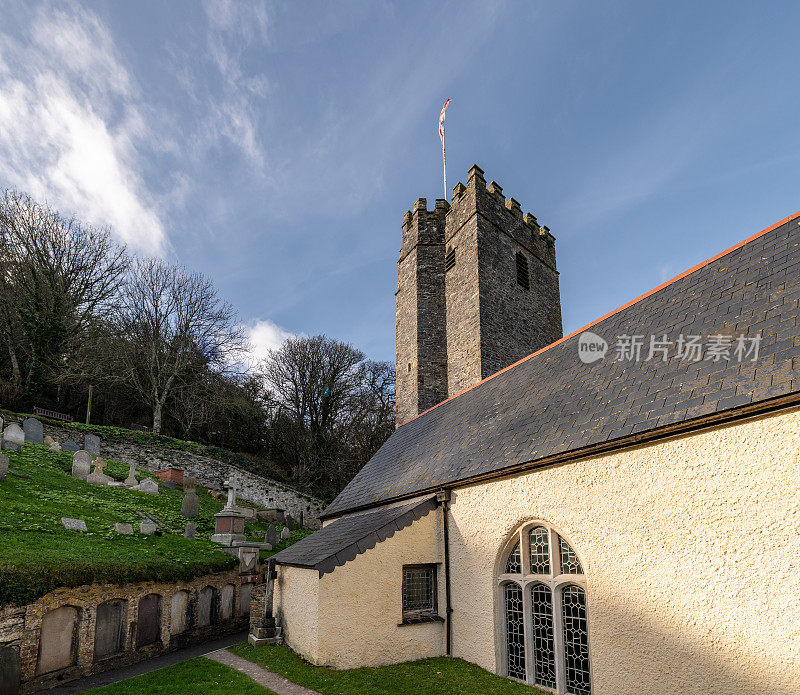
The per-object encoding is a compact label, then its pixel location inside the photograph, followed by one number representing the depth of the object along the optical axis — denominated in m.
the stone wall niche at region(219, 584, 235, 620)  12.23
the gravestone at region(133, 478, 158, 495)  18.72
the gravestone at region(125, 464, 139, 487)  19.10
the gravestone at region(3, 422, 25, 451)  17.24
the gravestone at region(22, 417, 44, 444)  19.64
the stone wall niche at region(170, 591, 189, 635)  10.59
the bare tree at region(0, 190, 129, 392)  27.19
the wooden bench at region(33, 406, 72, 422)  26.31
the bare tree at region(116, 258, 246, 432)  30.14
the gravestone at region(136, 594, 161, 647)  9.70
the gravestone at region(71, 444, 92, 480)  16.96
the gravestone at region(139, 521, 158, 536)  12.77
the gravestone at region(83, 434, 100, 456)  22.41
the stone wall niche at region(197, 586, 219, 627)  11.49
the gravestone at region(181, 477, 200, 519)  16.50
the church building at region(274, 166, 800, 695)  5.31
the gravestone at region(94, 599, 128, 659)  8.82
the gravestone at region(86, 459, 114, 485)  17.31
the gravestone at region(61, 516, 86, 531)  11.17
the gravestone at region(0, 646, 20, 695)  6.95
